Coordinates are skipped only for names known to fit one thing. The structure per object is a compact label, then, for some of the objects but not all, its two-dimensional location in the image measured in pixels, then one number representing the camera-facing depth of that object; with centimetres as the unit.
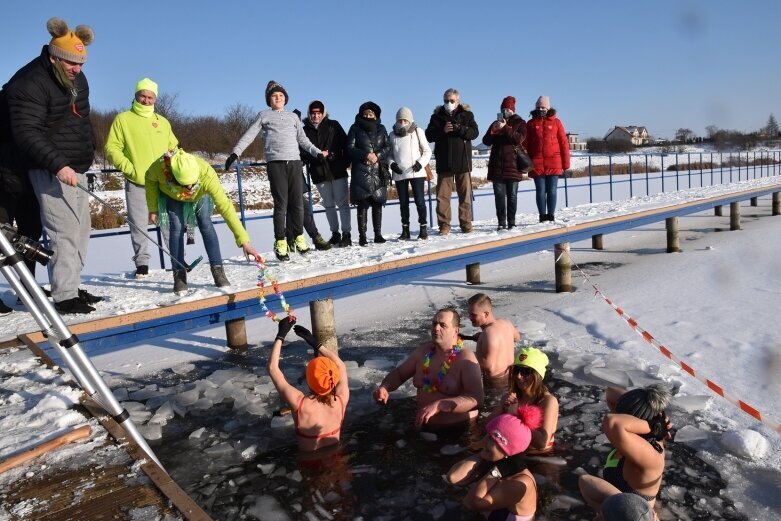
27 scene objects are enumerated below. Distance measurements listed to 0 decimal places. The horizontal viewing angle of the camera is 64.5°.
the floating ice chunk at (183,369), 538
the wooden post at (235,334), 603
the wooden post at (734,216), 1294
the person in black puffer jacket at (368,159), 699
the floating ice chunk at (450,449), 358
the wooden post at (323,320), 520
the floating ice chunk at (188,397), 453
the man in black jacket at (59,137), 417
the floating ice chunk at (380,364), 515
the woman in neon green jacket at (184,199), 479
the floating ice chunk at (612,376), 444
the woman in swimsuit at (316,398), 348
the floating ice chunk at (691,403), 384
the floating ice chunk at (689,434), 346
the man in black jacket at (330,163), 711
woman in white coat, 743
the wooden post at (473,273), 888
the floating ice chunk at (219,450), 369
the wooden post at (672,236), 1027
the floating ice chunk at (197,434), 393
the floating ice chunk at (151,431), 393
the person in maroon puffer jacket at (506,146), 766
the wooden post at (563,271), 754
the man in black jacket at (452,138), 753
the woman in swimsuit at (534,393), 319
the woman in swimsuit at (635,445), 250
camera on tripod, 275
